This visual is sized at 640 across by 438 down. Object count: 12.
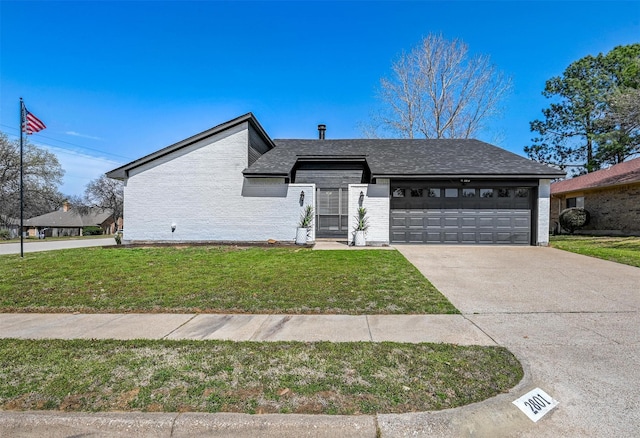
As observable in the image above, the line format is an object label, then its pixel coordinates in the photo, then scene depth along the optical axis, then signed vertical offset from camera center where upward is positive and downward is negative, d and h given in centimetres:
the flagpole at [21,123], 1059 +296
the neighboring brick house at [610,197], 1669 +129
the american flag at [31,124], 1078 +307
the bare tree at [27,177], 3256 +380
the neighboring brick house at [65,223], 4999 -169
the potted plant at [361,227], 1236 -45
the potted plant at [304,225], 1251 -40
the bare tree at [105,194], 5272 +312
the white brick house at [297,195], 1251 +84
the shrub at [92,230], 4759 -269
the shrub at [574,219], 1919 -3
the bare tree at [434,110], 2372 +827
